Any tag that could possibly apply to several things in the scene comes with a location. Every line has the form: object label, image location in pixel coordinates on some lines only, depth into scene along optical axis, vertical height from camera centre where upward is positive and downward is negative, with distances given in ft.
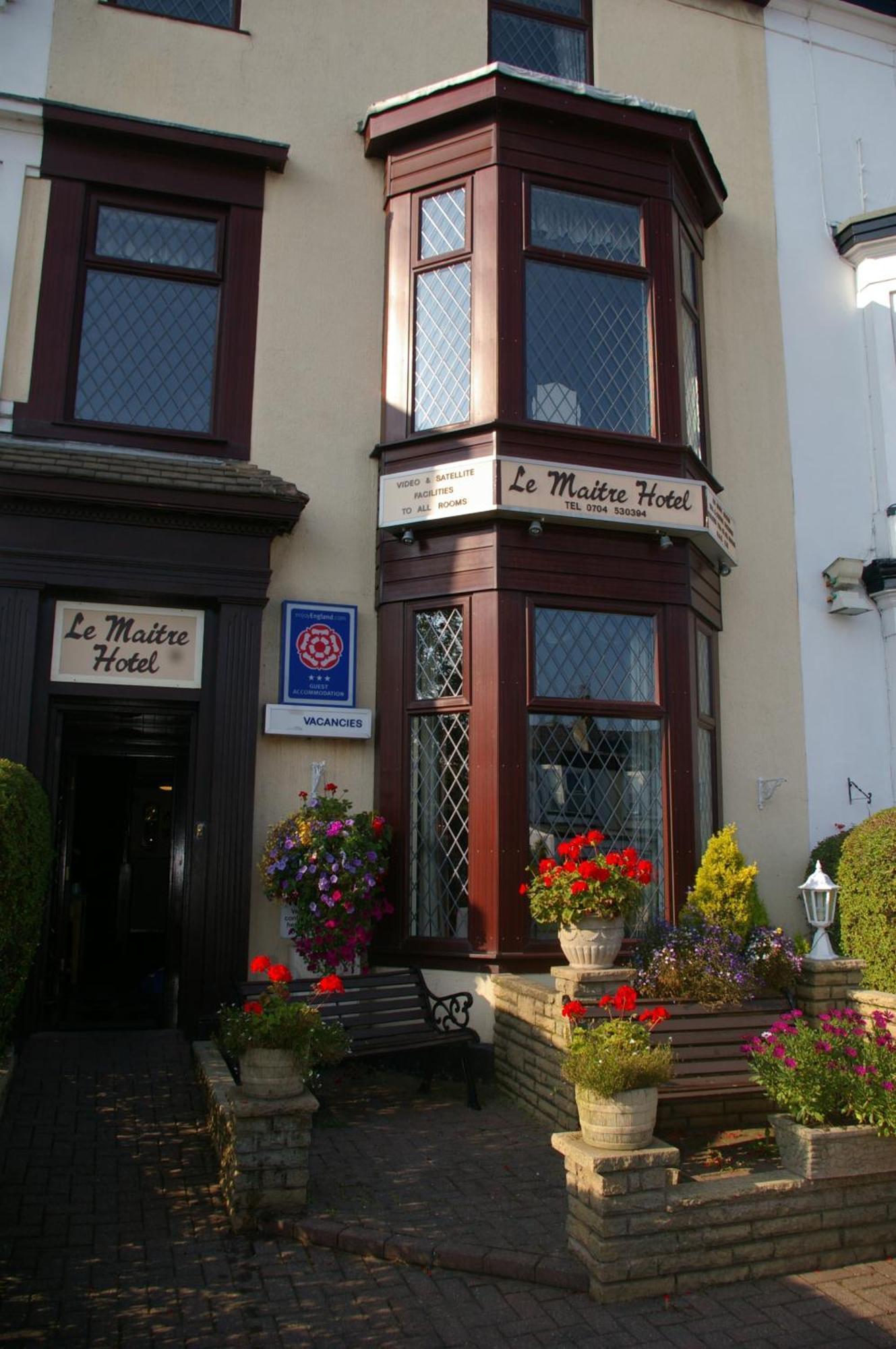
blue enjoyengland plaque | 27.25 +6.30
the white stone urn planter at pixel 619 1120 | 14.87 -3.03
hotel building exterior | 25.95 +10.89
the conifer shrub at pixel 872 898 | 22.61 +0.15
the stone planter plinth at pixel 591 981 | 20.58 -1.53
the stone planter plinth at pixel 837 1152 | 15.57 -3.63
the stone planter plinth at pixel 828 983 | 21.81 -1.61
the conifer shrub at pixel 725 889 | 24.23 +0.33
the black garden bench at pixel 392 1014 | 22.06 -2.45
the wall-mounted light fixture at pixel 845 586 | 31.78 +9.49
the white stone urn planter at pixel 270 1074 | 16.65 -2.73
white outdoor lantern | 22.27 -0.02
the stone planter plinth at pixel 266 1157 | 16.01 -3.90
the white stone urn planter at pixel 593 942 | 20.94 -0.77
